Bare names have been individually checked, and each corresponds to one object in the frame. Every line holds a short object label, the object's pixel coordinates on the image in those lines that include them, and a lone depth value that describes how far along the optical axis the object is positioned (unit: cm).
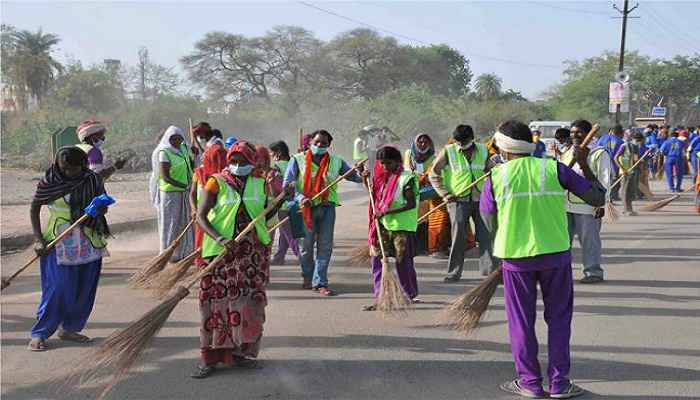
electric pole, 3630
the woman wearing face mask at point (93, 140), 770
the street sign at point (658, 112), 4000
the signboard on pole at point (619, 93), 2742
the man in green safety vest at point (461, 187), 879
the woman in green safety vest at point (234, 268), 545
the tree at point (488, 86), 6077
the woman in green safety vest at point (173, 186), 931
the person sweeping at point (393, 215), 740
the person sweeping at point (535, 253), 489
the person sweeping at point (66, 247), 607
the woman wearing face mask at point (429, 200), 1039
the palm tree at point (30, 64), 4388
